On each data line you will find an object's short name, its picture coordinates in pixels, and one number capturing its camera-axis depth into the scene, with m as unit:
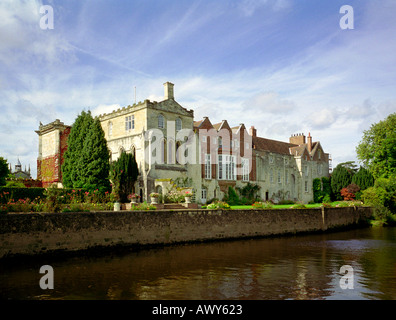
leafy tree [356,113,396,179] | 44.84
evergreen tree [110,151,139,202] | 30.70
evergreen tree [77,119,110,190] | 30.56
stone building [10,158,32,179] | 88.69
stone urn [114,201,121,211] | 20.80
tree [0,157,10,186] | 29.44
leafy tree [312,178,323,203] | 56.41
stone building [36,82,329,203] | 33.62
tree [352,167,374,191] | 51.59
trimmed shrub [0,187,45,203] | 23.88
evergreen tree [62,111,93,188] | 31.61
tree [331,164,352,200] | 54.68
